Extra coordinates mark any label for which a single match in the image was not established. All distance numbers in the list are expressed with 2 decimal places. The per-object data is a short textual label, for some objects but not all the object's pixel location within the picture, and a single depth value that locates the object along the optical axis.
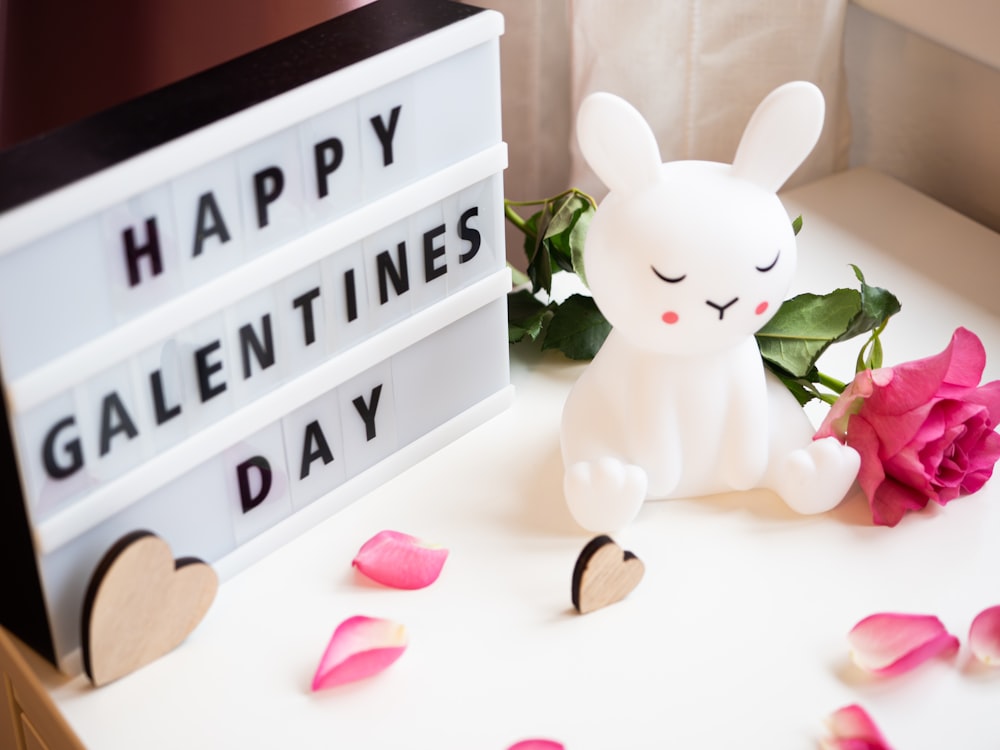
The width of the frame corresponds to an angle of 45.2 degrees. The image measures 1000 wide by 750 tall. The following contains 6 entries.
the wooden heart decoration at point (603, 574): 0.63
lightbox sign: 0.55
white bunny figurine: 0.63
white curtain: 1.02
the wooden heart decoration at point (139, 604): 0.59
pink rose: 0.68
